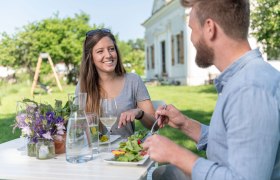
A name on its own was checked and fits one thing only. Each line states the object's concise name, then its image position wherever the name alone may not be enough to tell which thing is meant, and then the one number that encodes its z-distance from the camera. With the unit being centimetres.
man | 120
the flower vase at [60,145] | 207
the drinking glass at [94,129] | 203
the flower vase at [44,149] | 198
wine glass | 215
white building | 2209
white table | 166
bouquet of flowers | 195
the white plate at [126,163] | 178
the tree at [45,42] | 2575
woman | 315
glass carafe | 191
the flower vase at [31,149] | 203
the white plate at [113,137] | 241
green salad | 185
